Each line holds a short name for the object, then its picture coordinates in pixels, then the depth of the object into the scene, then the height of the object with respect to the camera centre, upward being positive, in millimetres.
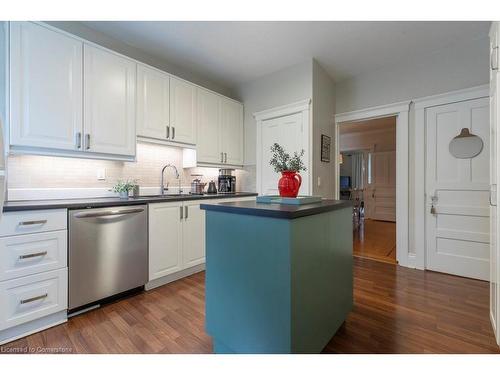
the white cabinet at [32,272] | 1622 -610
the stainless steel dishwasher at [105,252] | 1915 -573
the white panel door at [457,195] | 2680 -102
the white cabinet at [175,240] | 2471 -592
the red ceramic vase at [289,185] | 1649 +11
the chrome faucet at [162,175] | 3107 +160
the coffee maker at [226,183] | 3705 +56
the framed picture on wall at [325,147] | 3393 +568
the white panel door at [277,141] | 3244 +659
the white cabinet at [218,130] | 3328 +847
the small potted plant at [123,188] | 2506 -14
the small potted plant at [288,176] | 1649 +73
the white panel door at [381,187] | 6934 -16
